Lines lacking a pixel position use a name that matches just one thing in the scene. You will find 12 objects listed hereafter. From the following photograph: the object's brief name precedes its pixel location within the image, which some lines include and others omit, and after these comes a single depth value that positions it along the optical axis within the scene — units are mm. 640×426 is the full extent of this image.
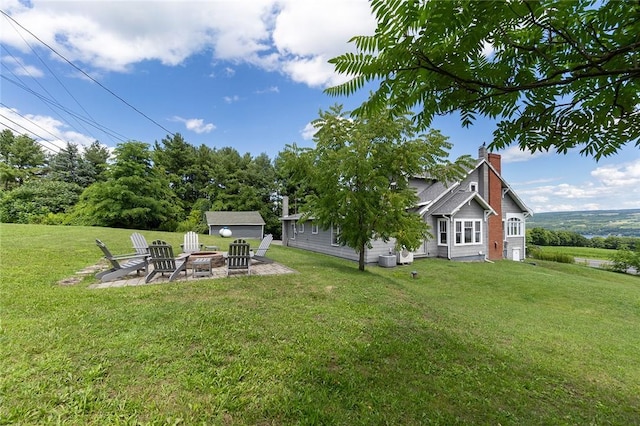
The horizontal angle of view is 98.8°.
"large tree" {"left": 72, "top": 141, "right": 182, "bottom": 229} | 26031
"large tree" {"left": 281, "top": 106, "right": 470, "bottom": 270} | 9656
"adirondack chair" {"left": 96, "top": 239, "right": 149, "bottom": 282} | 6773
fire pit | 8731
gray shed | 30141
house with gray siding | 16297
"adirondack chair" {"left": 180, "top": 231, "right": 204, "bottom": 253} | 11977
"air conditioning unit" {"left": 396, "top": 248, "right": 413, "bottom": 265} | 14838
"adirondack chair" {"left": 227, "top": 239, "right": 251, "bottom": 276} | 7715
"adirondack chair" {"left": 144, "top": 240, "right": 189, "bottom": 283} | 6988
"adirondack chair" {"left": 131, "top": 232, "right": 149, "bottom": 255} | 8250
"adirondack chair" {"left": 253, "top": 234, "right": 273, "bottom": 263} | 9836
